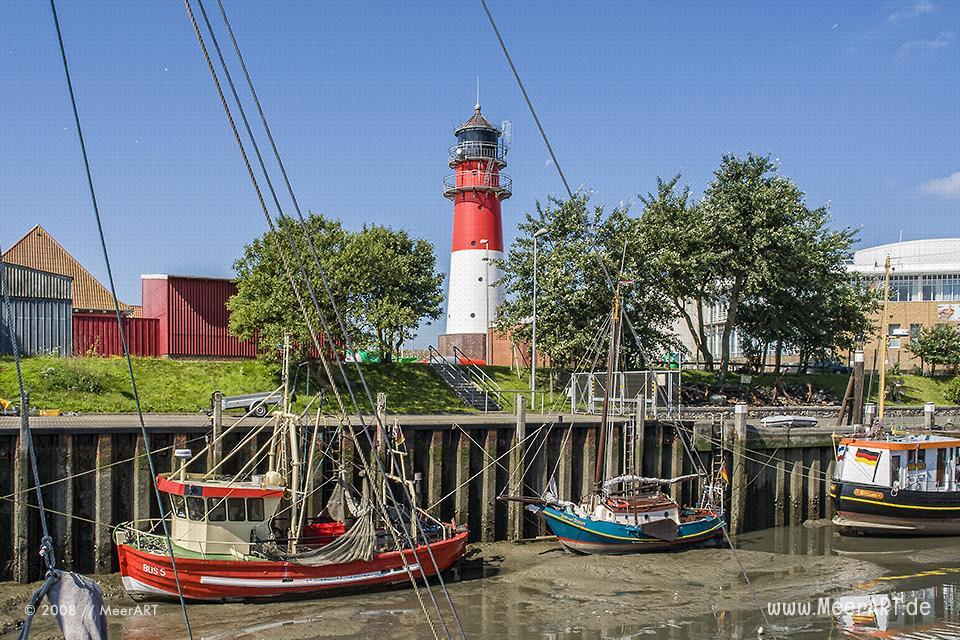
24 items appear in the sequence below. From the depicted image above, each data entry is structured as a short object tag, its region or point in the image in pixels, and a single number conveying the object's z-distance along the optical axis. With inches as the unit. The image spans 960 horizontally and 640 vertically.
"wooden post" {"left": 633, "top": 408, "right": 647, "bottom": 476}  1135.0
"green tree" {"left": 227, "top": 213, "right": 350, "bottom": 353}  1414.9
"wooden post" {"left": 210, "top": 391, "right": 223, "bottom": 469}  889.5
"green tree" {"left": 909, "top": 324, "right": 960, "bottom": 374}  2431.1
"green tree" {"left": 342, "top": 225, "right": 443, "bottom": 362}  1497.3
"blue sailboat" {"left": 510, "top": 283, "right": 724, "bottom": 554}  1004.6
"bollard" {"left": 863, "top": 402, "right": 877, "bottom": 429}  1321.1
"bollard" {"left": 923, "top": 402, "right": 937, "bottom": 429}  1396.4
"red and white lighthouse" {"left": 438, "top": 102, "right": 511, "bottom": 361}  1952.5
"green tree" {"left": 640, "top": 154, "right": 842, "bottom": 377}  1761.8
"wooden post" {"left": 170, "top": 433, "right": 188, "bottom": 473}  880.9
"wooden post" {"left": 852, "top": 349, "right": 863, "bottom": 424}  1350.9
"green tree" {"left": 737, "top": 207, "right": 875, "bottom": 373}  1785.2
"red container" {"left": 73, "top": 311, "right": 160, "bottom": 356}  1481.3
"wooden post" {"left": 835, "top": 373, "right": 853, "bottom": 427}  1384.1
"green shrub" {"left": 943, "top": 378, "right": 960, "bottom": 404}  2198.6
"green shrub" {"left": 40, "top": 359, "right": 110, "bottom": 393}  1264.9
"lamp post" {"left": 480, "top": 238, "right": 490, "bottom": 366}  1945.5
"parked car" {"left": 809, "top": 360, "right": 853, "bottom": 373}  2416.3
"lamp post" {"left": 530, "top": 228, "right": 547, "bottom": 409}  1362.0
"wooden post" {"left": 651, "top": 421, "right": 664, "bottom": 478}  1159.8
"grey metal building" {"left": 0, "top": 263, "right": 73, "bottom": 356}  1380.4
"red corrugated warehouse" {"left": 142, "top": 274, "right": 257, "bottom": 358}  1521.9
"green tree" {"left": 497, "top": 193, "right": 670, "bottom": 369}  1689.2
